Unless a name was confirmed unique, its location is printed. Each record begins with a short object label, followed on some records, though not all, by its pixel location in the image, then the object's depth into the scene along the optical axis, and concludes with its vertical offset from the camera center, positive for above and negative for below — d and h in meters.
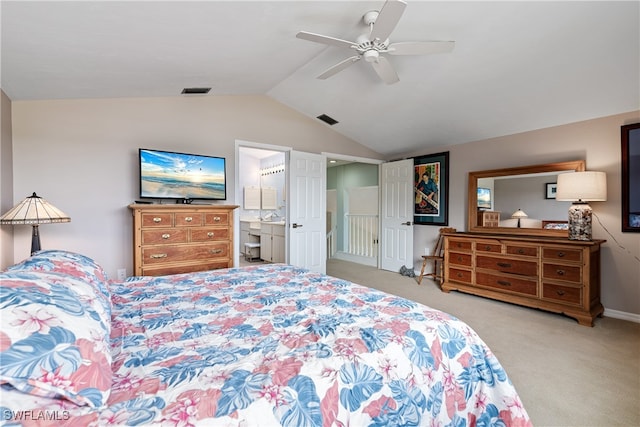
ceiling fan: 1.99 +1.25
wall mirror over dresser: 3.57 +0.11
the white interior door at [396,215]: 5.20 -0.09
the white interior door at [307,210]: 4.57 +0.00
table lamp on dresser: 3.06 +0.17
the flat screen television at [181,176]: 3.30 +0.40
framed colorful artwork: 4.78 +0.35
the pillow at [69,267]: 1.33 -0.27
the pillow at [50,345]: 0.68 -0.34
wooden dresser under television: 2.99 -0.30
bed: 0.72 -0.49
